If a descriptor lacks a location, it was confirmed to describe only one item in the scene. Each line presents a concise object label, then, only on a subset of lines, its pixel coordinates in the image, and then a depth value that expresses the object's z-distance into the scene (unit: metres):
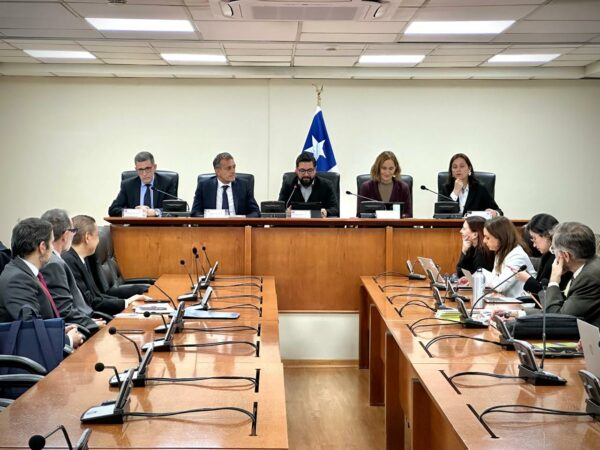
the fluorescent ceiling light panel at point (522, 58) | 9.09
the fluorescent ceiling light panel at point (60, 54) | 9.00
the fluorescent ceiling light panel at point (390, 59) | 9.15
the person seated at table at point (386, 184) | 7.50
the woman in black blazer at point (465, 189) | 7.38
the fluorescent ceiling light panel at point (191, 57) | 9.15
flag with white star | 10.20
